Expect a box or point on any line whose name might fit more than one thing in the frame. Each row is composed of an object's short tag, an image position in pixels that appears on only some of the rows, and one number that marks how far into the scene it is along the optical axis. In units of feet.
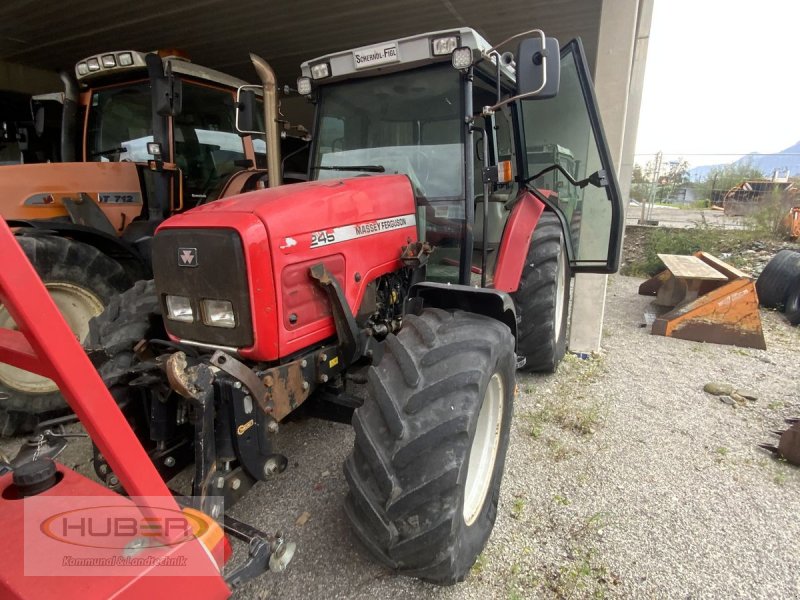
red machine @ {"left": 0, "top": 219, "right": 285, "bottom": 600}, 3.42
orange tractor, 10.52
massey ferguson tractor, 5.31
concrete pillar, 13.14
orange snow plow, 14.98
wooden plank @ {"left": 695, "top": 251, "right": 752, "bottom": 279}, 16.40
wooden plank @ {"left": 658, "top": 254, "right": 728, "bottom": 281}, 16.44
